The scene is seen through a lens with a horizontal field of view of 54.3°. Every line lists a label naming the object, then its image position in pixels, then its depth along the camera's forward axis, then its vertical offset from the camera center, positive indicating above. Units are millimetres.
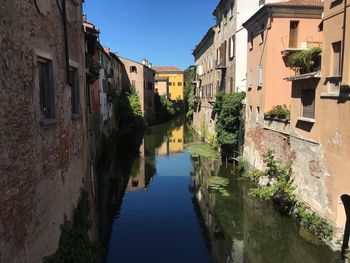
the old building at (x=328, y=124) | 10438 -905
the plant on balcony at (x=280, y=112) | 16359 -682
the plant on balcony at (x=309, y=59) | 13409 +1573
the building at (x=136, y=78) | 49750 +3015
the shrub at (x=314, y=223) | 11102 -4320
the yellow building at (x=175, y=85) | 86875 +3417
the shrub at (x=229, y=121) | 23562 -1576
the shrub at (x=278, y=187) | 14320 -3824
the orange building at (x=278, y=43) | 17734 +2918
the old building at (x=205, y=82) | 36031 +2021
